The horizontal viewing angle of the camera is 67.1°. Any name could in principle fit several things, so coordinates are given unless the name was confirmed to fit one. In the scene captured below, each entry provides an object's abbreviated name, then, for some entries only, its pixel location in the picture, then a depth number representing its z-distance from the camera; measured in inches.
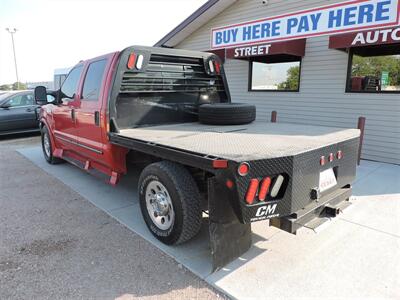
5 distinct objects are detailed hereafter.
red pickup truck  91.4
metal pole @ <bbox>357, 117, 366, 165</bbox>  233.8
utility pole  1201.4
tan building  237.8
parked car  385.1
